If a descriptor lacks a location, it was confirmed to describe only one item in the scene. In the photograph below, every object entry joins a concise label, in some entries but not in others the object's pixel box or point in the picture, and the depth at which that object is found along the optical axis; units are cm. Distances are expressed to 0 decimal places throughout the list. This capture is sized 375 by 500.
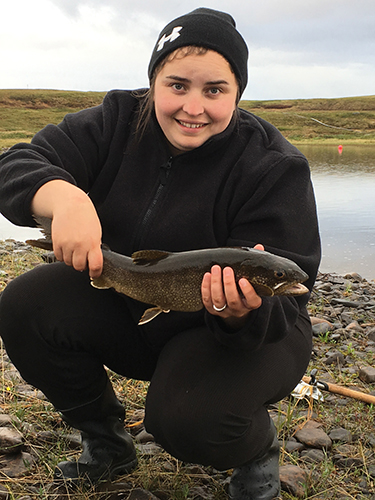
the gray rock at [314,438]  312
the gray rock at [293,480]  267
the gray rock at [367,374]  408
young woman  236
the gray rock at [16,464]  268
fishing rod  360
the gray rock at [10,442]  282
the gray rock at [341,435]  318
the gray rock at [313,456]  299
